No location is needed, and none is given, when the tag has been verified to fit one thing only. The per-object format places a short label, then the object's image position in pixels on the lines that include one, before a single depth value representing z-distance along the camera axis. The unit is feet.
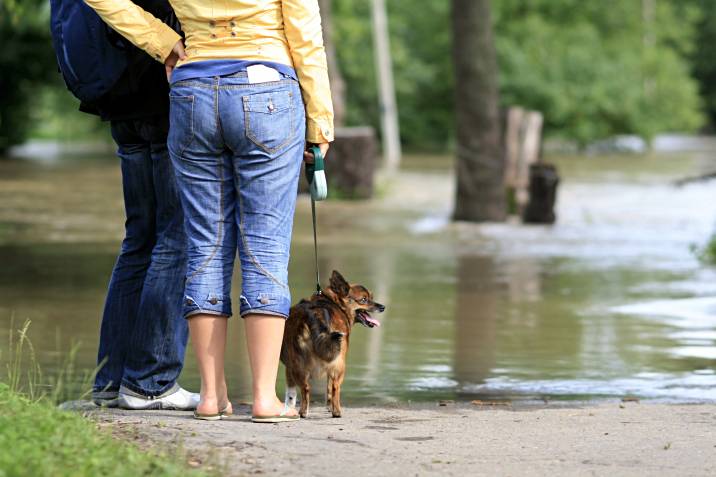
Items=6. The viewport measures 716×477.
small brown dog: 38.63
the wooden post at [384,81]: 245.24
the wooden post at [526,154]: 116.37
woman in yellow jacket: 36.04
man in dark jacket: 39.73
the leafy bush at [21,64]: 219.67
